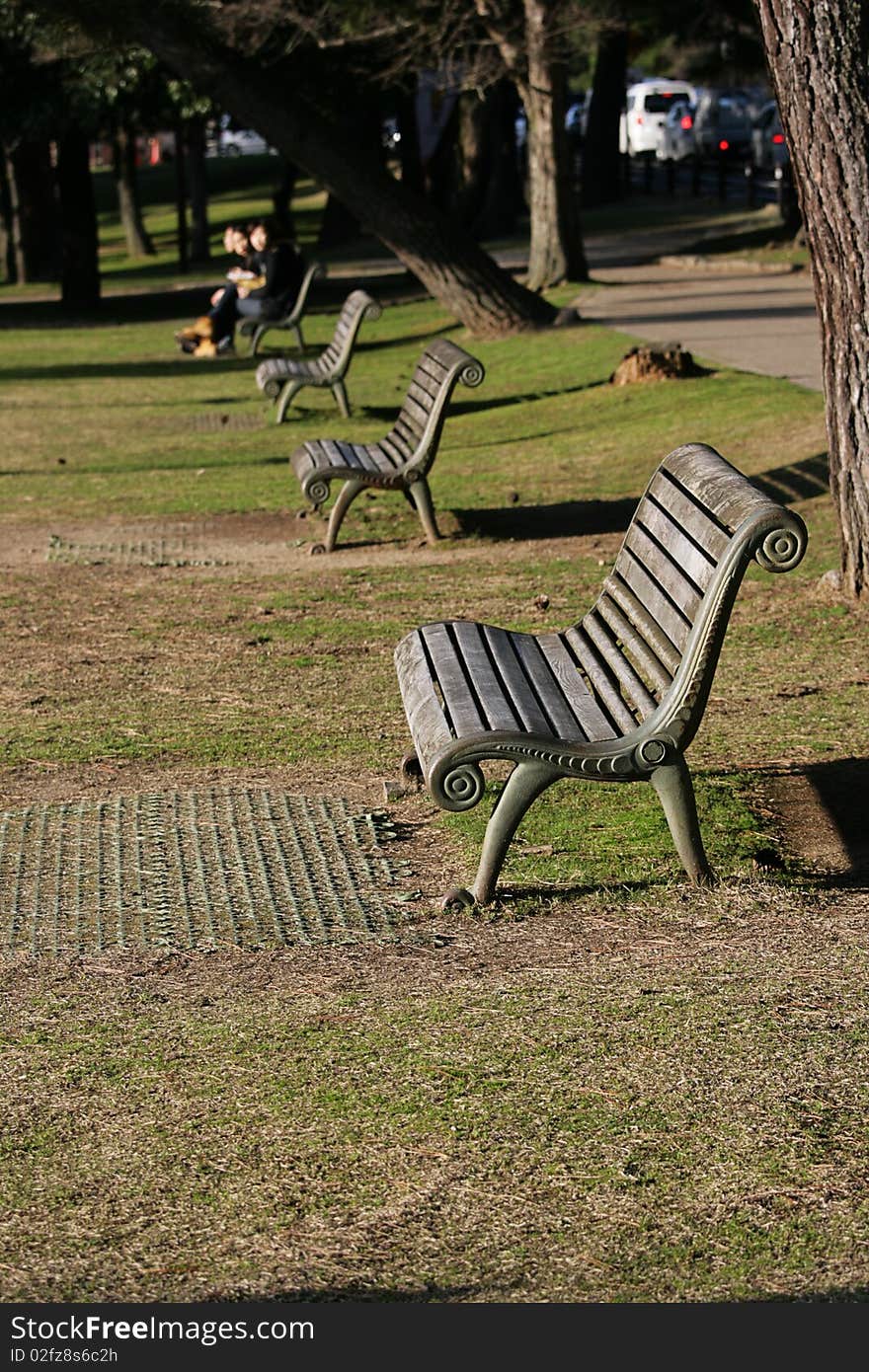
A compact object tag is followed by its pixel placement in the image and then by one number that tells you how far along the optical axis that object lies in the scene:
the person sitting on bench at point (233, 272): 21.45
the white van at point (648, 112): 59.10
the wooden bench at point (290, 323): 19.91
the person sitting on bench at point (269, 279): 20.72
